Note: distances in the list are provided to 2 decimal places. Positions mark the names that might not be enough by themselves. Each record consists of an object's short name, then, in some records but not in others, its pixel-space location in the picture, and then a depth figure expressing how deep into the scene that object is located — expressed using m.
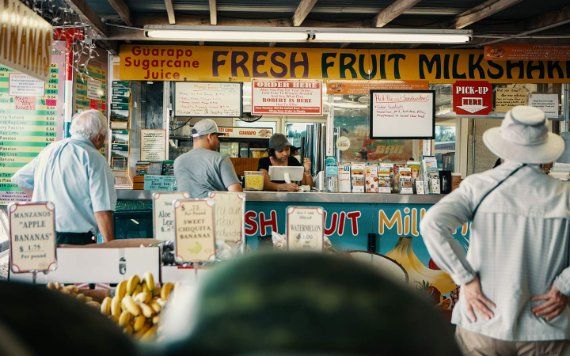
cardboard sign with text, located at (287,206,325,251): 3.28
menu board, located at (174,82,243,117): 9.01
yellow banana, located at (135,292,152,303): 2.54
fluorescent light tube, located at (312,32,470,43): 7.17
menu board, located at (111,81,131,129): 8.73
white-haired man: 4.01
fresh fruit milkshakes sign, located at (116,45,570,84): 8.67
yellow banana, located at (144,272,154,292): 2.70
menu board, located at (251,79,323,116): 8.75
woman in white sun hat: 2.52
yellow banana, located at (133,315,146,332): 2.35
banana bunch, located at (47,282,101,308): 2.74
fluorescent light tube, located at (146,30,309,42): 7.12
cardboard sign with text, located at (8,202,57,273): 2.98
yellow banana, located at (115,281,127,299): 2.68
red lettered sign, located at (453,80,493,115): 8.77
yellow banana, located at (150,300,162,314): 2.46
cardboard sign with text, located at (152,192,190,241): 3.52
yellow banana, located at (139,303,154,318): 2.42
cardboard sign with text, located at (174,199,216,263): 3.06
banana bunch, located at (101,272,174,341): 2.37
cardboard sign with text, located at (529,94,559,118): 9.28
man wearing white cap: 5.59
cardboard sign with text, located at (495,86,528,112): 9.84
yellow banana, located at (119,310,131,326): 2.36
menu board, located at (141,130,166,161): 9.12
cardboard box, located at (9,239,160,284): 3.07
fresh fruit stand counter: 6.65
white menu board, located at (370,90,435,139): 8.26
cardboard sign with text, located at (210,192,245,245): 3.53
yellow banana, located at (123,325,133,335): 2.24
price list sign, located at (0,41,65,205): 6.77
